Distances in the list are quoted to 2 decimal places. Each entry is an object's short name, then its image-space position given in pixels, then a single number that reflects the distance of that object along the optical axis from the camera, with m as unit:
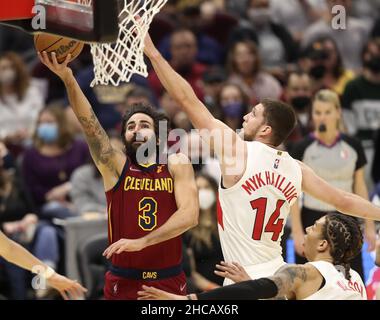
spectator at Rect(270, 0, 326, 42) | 14.48
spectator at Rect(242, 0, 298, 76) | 13.80
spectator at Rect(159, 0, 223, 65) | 13.54
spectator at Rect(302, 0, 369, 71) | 13.74
